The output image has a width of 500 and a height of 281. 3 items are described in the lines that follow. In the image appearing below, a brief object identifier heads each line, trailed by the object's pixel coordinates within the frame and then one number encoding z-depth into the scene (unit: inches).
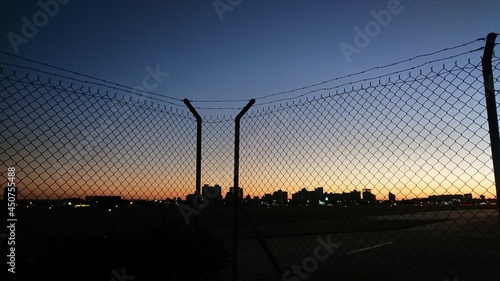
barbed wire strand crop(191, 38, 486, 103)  132.3
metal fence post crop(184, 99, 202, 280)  174.8
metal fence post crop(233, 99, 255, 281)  173.9
